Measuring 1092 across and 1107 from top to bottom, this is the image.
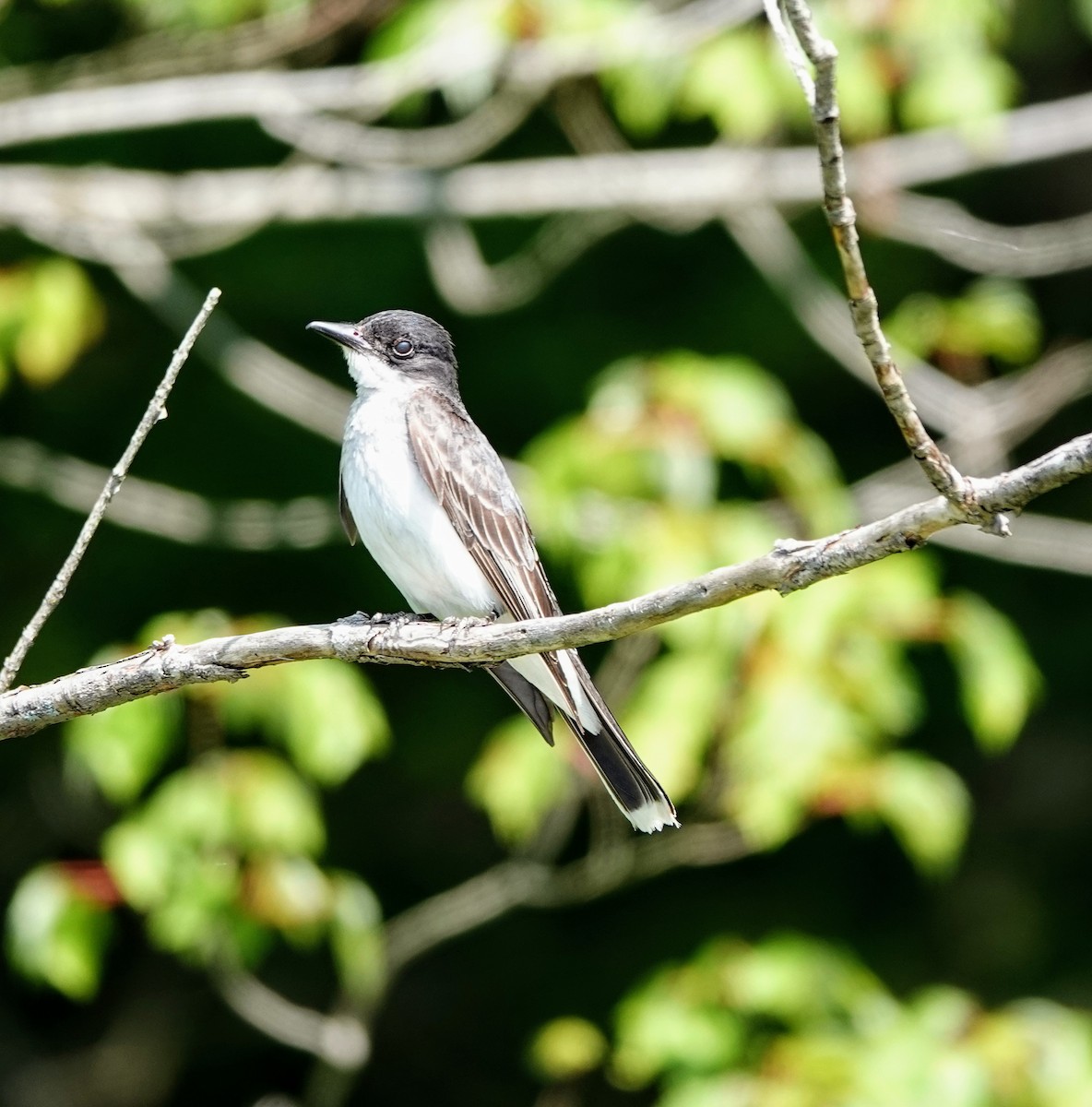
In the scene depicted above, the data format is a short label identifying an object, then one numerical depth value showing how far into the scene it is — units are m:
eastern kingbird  9.51
